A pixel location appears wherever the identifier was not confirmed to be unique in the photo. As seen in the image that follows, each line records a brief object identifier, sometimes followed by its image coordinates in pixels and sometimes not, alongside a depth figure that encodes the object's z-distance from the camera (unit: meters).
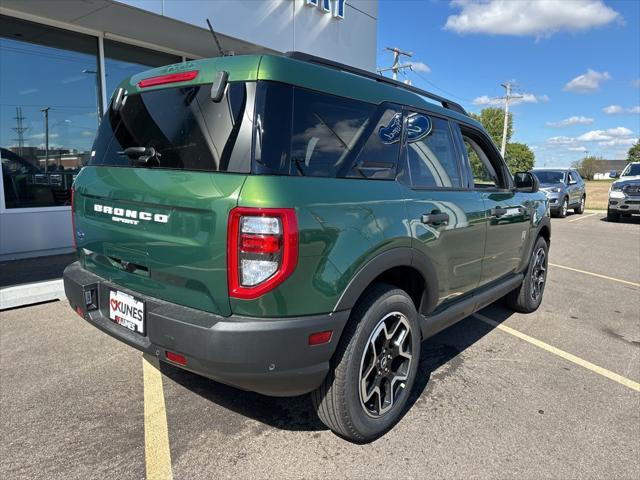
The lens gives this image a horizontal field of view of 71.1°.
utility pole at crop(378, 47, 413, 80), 36.69
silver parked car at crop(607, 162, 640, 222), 14.51
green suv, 1.97
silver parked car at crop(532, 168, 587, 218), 15.67
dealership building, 6.54
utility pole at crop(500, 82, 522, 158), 44.81
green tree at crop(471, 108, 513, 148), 69.88
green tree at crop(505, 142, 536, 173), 72.94
